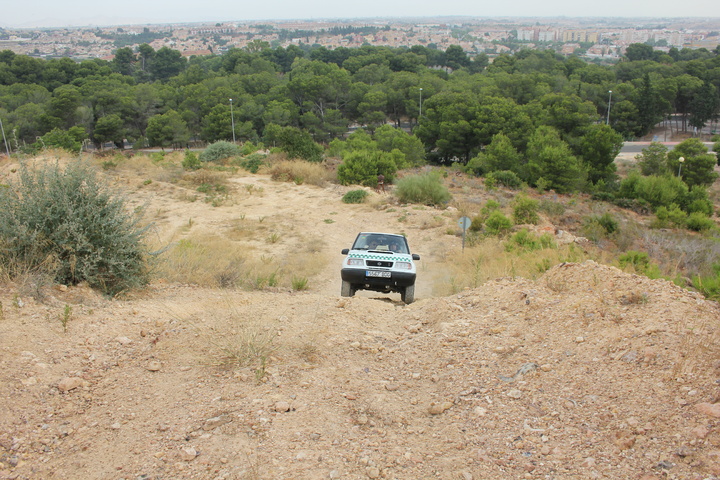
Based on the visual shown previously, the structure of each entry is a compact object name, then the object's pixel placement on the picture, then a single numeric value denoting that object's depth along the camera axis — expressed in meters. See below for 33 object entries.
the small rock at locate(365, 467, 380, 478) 3.70
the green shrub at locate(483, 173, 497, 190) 26.80
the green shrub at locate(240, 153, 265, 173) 26.91
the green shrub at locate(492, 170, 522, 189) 29.20
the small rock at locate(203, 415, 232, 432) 4.25
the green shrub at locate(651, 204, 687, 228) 23.88
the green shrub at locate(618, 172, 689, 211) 28.58
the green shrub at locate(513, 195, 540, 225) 17.64
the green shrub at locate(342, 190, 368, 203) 20.67
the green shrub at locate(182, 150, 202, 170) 26.55
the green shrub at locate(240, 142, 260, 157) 30.73
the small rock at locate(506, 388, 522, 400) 4.68
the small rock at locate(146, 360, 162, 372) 5.25
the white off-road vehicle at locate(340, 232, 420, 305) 9.36
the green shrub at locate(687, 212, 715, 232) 23.86
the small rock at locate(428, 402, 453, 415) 4.58
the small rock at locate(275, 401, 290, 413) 4.50
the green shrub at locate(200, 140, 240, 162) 29.28
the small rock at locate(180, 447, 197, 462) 3.87
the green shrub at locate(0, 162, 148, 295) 7.07
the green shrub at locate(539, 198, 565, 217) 20.30
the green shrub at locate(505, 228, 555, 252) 13.35
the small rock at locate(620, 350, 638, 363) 4.93
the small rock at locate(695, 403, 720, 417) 3.89
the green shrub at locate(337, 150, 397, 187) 23.66
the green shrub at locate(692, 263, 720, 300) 7.23
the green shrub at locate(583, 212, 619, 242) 17.31
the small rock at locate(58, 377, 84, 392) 4.71
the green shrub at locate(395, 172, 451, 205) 20.61
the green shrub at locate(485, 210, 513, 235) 16.02
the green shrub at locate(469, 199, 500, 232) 16.73
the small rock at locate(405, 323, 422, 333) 6.77
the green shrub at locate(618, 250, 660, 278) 10.92
